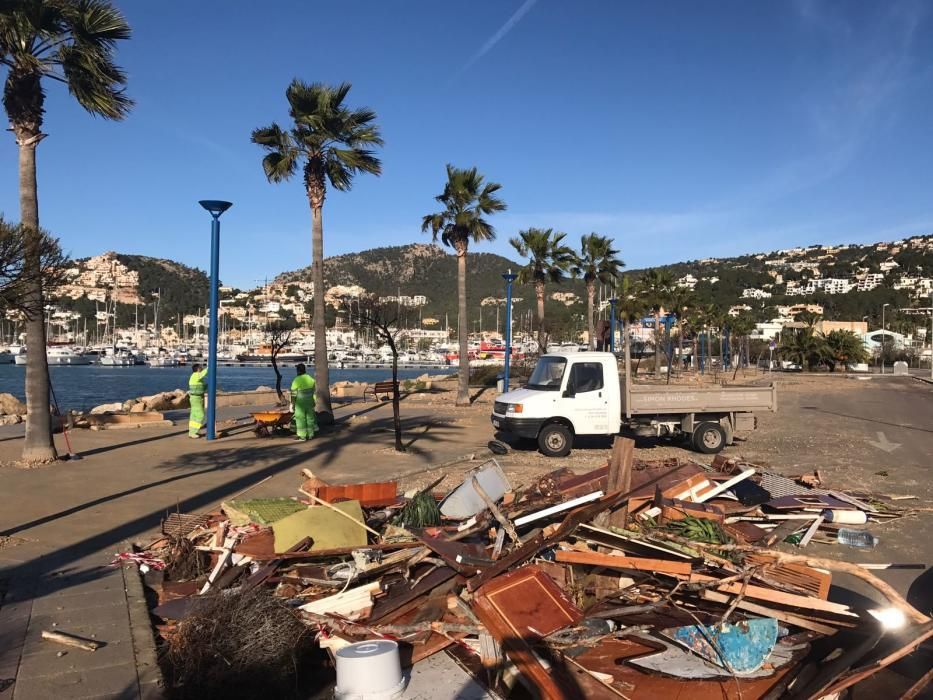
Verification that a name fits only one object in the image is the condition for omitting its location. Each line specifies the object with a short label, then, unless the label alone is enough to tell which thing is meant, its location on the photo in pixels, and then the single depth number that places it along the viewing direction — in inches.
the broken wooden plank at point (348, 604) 230.4
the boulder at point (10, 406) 975.6
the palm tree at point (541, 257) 1483.8
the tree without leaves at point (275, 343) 1046.7
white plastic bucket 173.3
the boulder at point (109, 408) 988.6
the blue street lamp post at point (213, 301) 615.5
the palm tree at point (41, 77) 475.8
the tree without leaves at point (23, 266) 319.9
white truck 581.6
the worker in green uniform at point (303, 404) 642.8
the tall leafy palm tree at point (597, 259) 1798.7
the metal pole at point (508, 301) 1081.4
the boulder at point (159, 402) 1066.7
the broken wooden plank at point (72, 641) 199.0
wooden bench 1117.7
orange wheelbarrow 666.8
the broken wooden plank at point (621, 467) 308.7
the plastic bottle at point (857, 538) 320.2
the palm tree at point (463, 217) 1051.3
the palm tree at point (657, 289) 2240.4
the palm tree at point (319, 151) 736.3
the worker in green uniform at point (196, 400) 647.8
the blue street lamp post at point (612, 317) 1323.7
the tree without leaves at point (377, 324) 604.4
